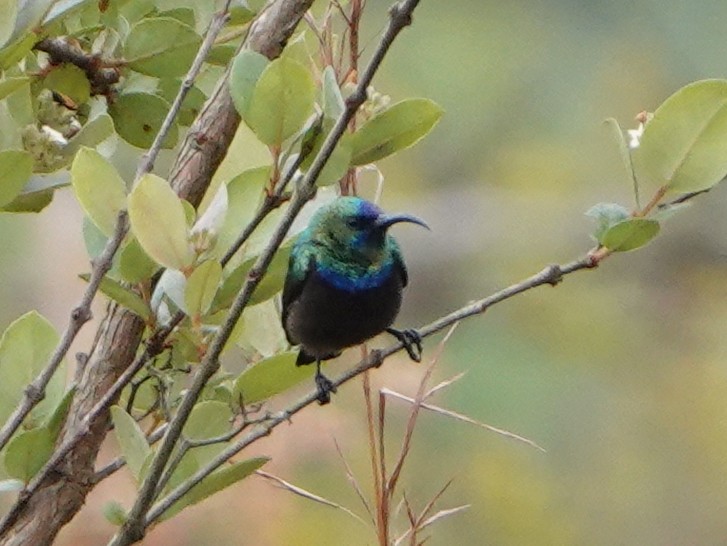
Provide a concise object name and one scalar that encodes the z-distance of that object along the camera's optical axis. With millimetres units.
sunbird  3635
